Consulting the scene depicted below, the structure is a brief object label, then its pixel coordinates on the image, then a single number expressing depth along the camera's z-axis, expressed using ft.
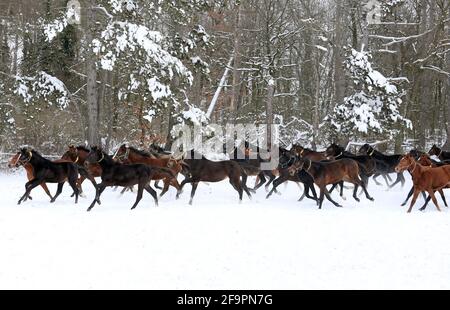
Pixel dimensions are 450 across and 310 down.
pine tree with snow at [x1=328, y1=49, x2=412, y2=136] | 78.02
